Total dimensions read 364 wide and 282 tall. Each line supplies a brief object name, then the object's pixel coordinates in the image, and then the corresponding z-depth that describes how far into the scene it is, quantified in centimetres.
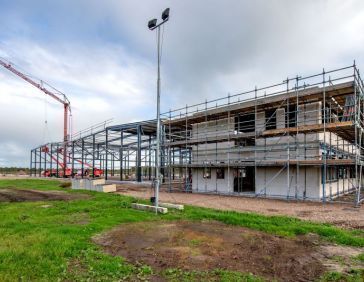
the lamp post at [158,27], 1145
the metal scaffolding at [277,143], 1605
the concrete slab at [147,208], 1174
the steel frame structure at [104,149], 3406
